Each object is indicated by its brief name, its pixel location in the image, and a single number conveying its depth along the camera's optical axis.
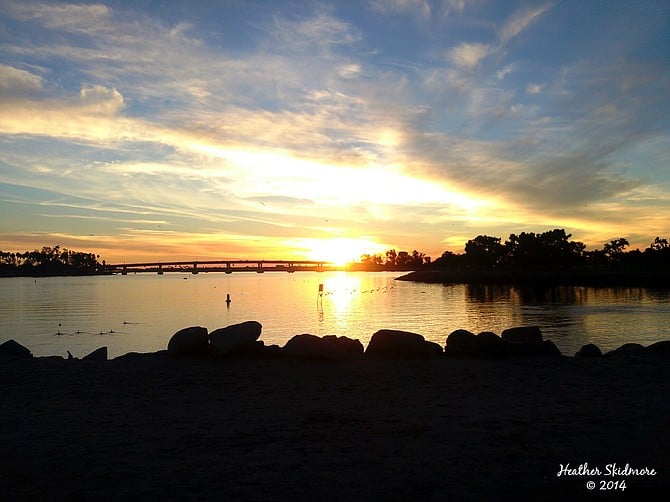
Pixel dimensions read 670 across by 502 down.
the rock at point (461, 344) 16.34
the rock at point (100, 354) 20.23
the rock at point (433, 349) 15.88
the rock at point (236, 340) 16.09
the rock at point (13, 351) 18.02
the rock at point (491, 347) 16.16
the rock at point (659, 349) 16.34
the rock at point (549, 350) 16.58
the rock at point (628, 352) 16.44
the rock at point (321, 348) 15.41
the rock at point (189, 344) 16.30
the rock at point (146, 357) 16.55
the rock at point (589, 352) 17.88
